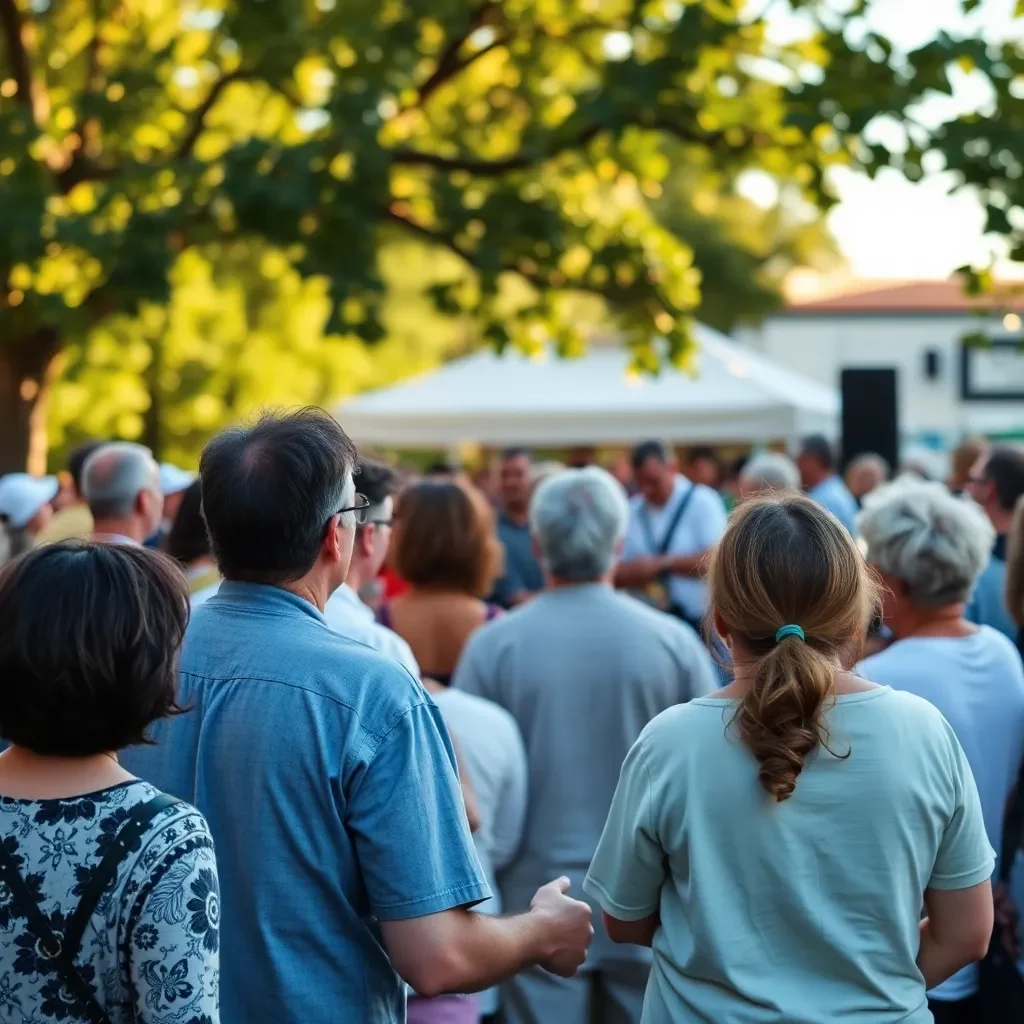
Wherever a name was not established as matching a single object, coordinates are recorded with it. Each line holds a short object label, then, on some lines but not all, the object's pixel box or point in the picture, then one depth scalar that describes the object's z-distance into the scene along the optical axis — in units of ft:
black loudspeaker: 39.96
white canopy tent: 45.78
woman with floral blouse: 6.05
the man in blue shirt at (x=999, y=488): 17.72
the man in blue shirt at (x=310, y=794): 7.06
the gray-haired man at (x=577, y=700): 13.44
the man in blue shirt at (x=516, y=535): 25.70
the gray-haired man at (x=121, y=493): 15.88
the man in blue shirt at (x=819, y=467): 31.08
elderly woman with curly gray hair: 11.41
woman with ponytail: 7.49
